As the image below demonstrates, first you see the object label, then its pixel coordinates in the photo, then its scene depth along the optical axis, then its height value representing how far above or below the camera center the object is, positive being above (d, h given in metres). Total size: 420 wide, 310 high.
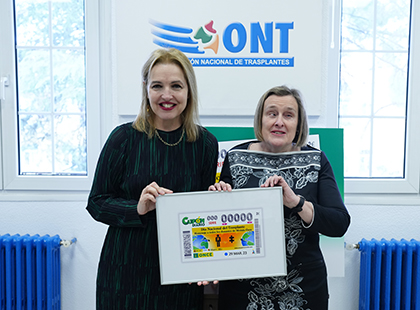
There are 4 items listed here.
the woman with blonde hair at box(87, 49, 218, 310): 1.25 -0.16
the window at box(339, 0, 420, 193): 2.35 +0.27
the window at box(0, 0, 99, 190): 2.36 +0.27
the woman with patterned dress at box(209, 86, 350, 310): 1.26 -0.21
